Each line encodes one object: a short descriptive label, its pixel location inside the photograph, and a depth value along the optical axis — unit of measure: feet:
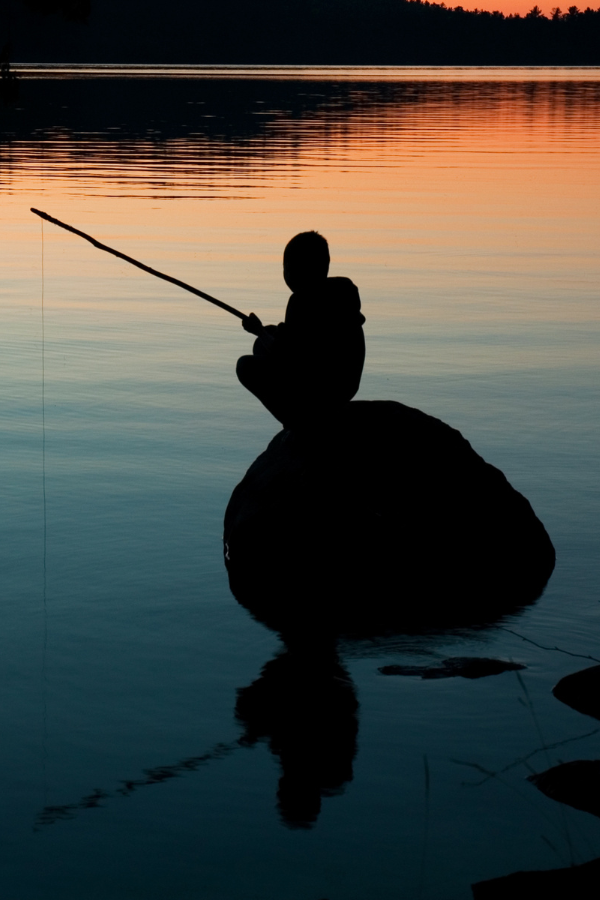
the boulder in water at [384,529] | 47.78
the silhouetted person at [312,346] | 49.90
